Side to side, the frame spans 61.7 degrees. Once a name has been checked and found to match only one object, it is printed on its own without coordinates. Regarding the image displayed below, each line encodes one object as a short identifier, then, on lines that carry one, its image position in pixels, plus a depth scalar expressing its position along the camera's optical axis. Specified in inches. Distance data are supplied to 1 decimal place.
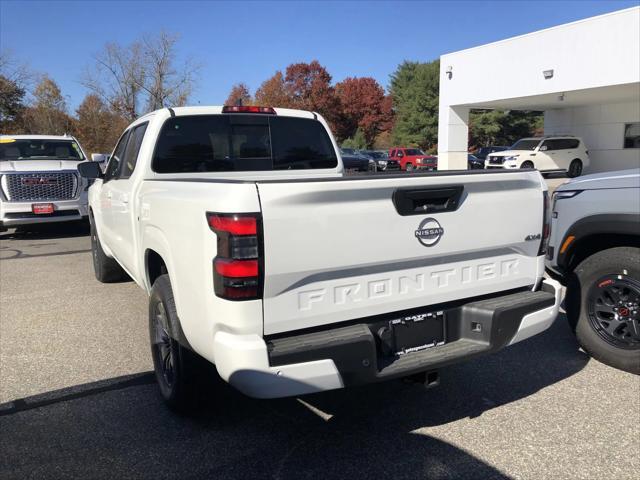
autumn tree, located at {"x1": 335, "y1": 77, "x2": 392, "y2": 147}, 2856.8
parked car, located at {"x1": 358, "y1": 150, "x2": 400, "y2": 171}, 1326.3
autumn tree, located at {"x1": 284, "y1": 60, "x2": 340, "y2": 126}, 2723.9
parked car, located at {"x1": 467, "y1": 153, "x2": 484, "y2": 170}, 1170.6
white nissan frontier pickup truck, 94.5
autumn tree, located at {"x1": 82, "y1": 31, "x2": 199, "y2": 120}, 1293.1
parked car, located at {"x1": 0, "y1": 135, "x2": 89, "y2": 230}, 394.9
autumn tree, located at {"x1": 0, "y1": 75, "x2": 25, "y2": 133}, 1214.3
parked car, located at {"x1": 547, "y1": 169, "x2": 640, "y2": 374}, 151.7
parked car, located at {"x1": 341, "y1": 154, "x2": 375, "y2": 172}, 1023.0
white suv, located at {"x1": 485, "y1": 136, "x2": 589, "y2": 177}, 925.8
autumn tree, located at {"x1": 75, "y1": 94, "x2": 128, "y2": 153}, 1358.3
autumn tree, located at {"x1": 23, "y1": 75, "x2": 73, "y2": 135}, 1321.4
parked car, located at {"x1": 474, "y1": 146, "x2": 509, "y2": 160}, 1333.7
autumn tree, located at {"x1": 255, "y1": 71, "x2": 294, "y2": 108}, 2449.6
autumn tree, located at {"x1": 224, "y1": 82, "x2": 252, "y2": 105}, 2777.8
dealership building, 663.8
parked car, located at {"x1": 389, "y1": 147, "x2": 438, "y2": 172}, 1284.4
